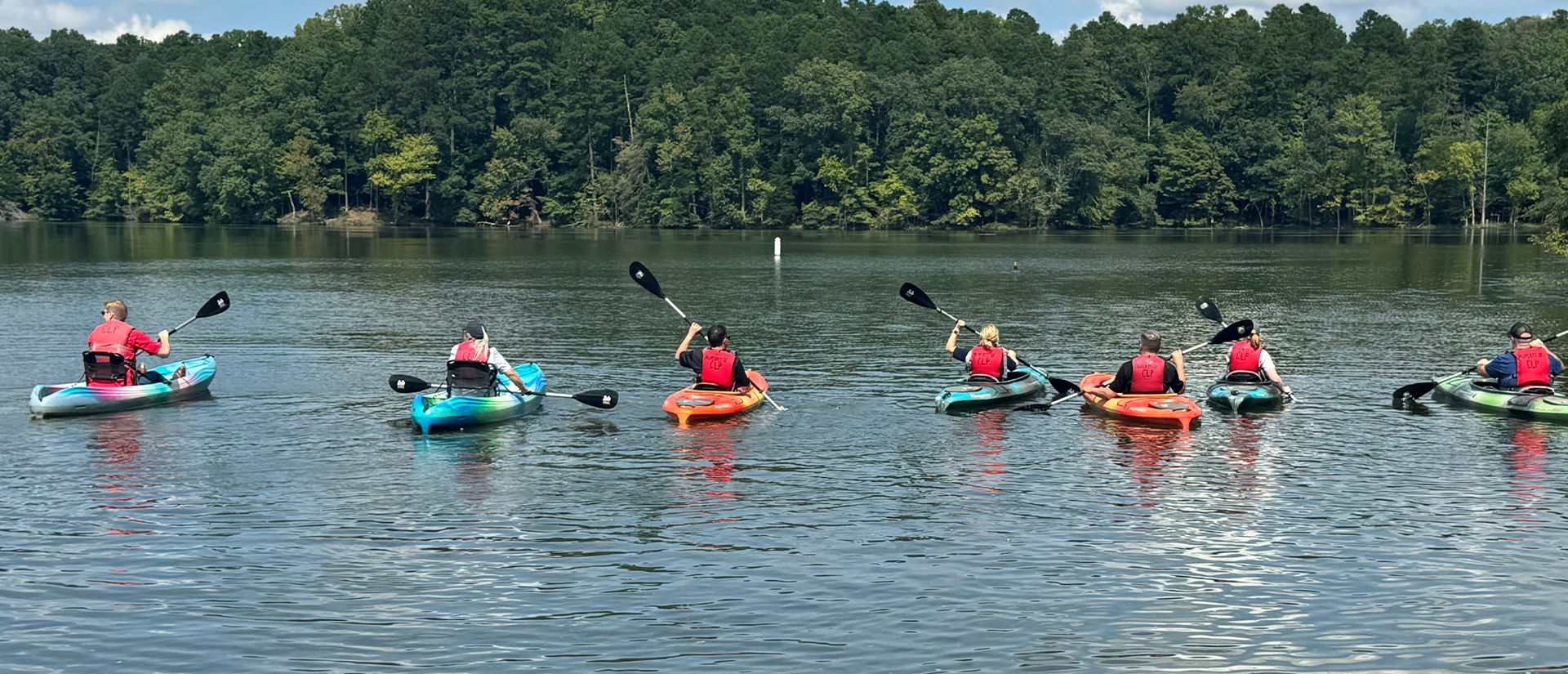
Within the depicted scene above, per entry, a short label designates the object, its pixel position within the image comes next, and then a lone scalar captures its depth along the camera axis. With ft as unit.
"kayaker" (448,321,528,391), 84.58
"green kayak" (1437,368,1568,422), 86.12
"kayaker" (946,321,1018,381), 92.53
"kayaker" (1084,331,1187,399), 86.07
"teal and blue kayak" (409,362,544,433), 81.61
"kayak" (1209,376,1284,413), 90.02
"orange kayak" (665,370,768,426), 85.56
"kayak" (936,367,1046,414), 89.92
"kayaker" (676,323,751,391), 87.56
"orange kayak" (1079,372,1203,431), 83.51
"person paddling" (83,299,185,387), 87.45
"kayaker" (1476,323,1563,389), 88.33
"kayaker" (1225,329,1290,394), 92.84
